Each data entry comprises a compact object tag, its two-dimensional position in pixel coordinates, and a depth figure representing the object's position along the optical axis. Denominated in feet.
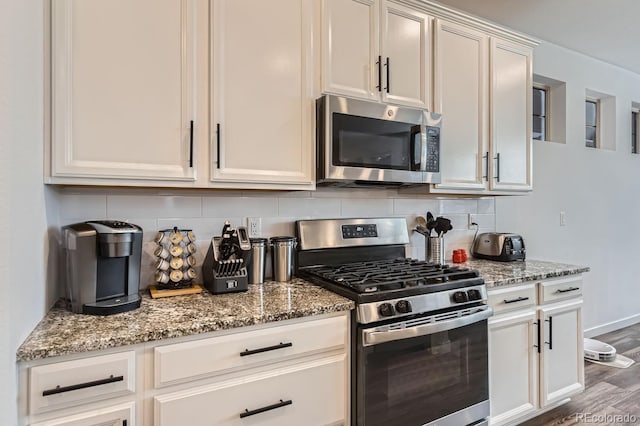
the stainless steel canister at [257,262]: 5.96
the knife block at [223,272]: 5.27
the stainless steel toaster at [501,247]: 8.17
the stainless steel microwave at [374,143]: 5.86
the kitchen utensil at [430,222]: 7.88
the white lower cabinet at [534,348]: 6.41
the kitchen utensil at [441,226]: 7.64
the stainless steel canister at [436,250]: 7.81
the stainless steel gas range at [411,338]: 4.85
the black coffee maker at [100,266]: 4.29
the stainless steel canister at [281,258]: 6.21
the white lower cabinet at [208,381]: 3.44
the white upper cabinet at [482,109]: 7.25
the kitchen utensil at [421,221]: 8.20
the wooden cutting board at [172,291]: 5.11
